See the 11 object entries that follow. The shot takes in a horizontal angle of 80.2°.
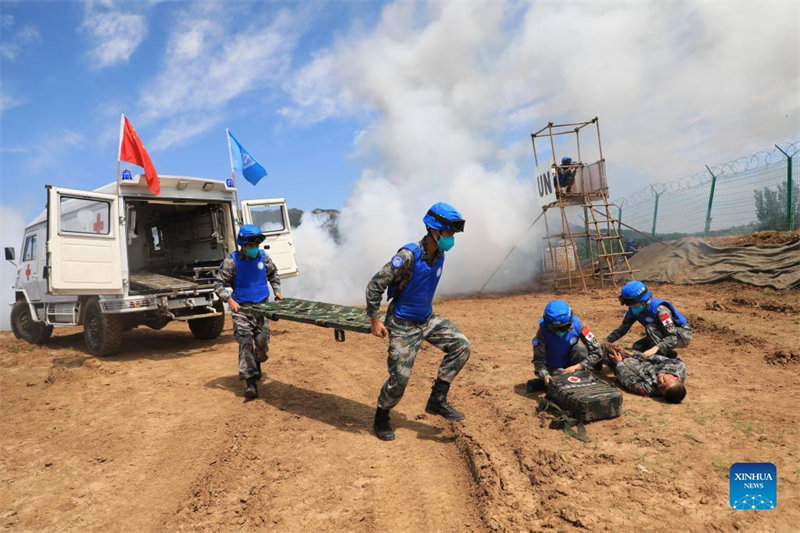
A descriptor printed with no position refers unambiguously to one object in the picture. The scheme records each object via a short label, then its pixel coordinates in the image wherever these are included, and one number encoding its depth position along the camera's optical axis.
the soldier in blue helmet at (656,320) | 5.34
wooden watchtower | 13.62
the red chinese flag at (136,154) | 8.00
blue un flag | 10.48
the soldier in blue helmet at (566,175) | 13.77
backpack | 4.22
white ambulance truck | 7.36
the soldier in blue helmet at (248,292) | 5.66
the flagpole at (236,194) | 9.06
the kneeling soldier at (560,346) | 4.94
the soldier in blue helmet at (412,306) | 4.10
